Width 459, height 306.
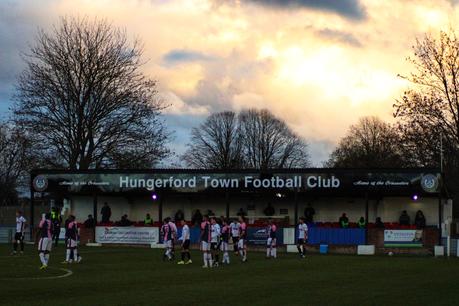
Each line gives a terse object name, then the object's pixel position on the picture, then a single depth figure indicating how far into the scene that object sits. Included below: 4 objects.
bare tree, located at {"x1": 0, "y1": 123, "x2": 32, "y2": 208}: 76.81
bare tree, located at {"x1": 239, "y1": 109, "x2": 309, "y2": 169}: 93.62
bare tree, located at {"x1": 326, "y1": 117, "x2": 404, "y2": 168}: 80.00
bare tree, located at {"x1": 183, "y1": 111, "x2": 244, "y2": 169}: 91.62
